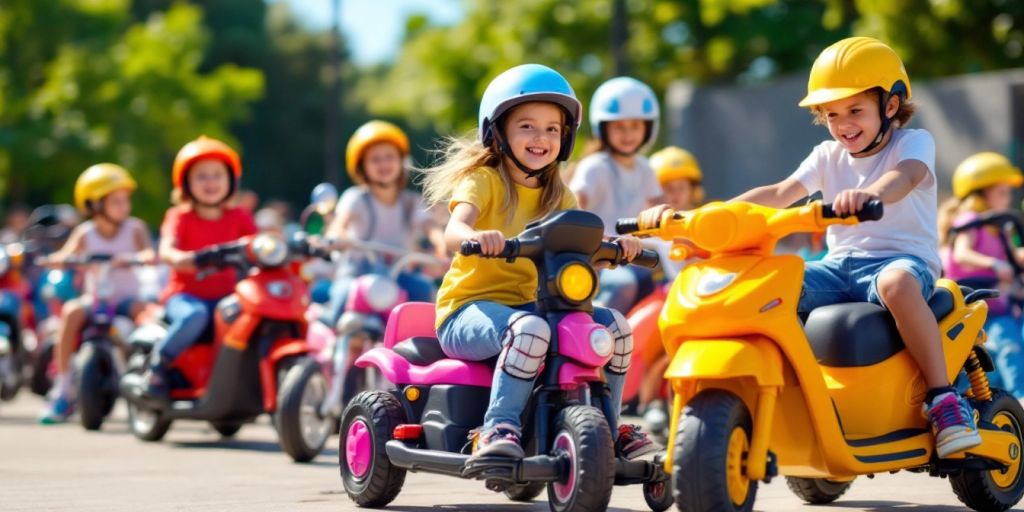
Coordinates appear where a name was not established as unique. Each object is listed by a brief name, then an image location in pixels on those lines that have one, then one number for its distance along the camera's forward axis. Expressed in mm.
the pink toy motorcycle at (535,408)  6488
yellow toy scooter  6090
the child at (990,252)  11289
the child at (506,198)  6973
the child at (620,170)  10891
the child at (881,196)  6785
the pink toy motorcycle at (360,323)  11016
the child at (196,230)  11438
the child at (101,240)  13602
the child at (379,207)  11867
